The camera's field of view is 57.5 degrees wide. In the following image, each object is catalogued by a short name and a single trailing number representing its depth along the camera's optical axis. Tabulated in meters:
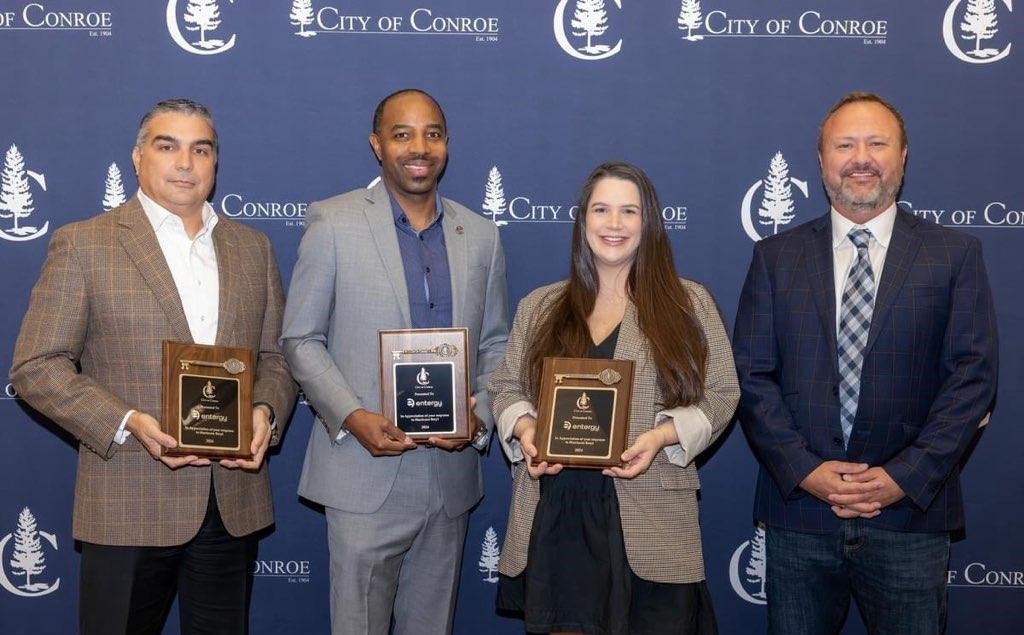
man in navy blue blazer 2.87
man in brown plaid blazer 2.80
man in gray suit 3.08
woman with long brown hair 2.73
